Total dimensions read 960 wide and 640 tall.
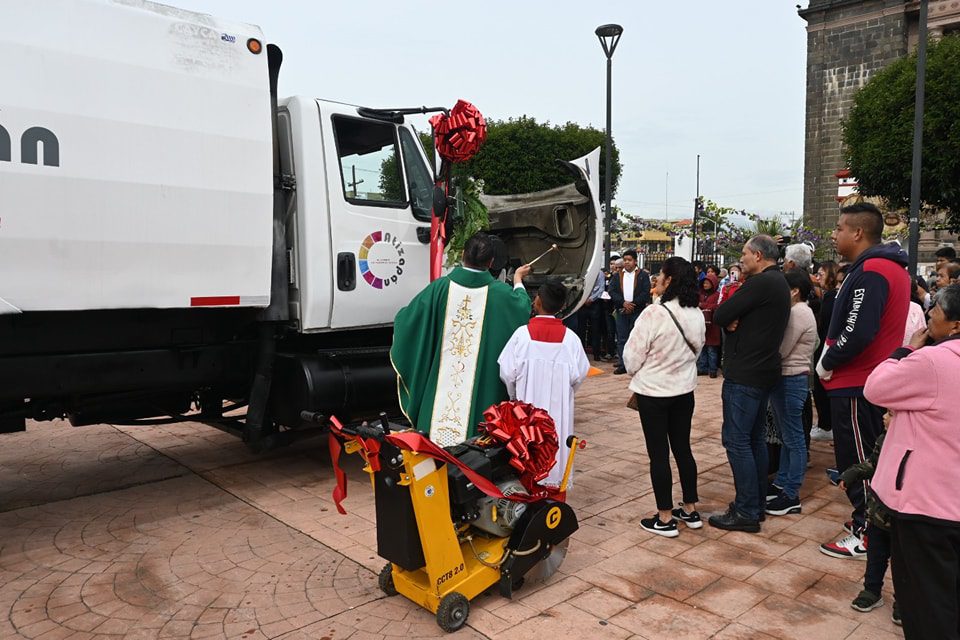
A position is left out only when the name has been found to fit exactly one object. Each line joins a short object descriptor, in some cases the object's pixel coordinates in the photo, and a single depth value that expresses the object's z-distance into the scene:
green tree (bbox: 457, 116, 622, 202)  32.19
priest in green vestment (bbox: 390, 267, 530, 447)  4.32
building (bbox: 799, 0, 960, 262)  28.72
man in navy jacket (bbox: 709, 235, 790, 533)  4.21
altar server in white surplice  4.15
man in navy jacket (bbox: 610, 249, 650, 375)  10.68
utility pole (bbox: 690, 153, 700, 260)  21.33
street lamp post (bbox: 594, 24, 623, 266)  12.63
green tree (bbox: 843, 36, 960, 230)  17.95
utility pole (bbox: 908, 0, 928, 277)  9.36
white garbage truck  3.69
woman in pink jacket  2.54
